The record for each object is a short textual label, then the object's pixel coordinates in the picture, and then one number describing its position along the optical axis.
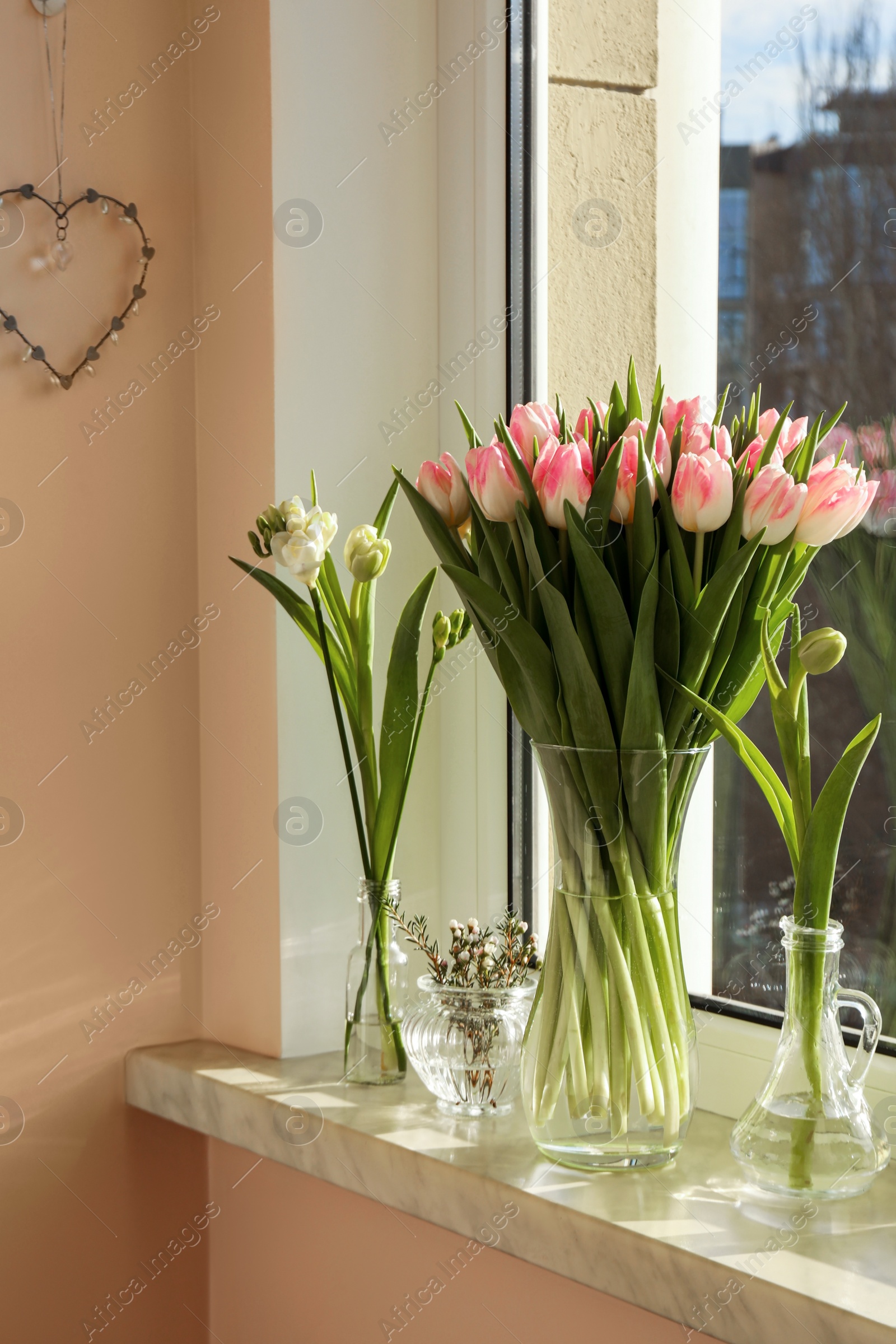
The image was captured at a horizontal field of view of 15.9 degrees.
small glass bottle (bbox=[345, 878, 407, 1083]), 2.05
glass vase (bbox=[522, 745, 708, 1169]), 1.86
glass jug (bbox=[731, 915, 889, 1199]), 1.82
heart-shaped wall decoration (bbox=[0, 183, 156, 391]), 2.07
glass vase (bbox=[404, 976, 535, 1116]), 1.98
